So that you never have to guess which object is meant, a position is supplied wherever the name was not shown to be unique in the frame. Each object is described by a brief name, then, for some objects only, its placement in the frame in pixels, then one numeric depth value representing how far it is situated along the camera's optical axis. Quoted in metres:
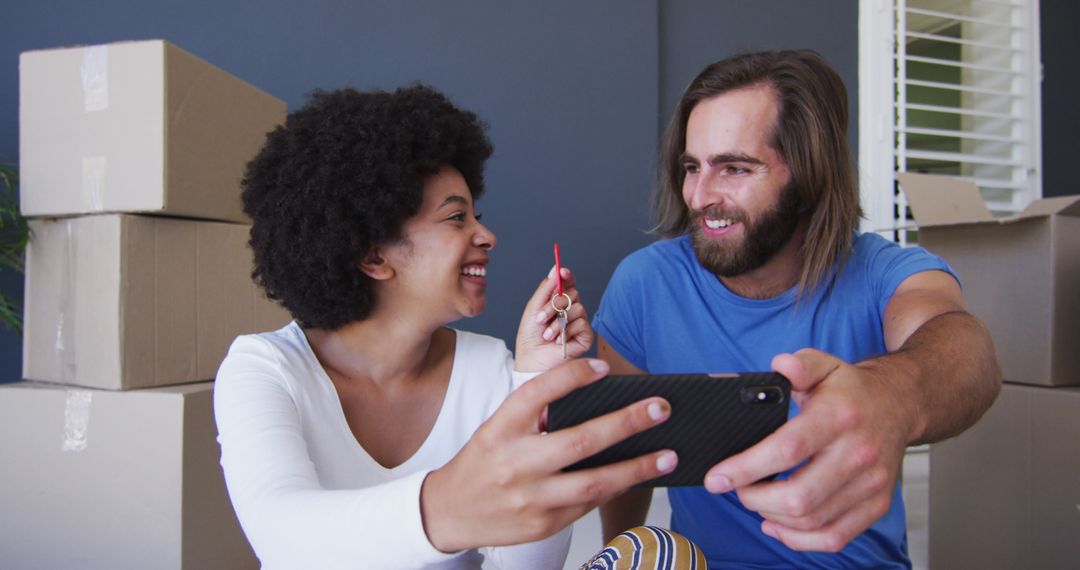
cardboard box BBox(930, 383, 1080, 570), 1.32
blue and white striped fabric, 0.82
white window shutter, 2.68
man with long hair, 1.04
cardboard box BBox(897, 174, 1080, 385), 1.36
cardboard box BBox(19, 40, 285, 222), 1.35
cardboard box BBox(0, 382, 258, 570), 1.32
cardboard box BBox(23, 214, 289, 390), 1.35
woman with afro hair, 0.87
